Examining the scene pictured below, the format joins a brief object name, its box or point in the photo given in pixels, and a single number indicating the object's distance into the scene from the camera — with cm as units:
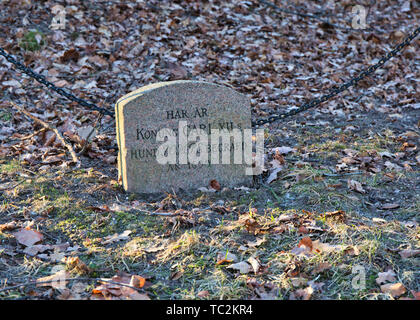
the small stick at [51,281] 566
